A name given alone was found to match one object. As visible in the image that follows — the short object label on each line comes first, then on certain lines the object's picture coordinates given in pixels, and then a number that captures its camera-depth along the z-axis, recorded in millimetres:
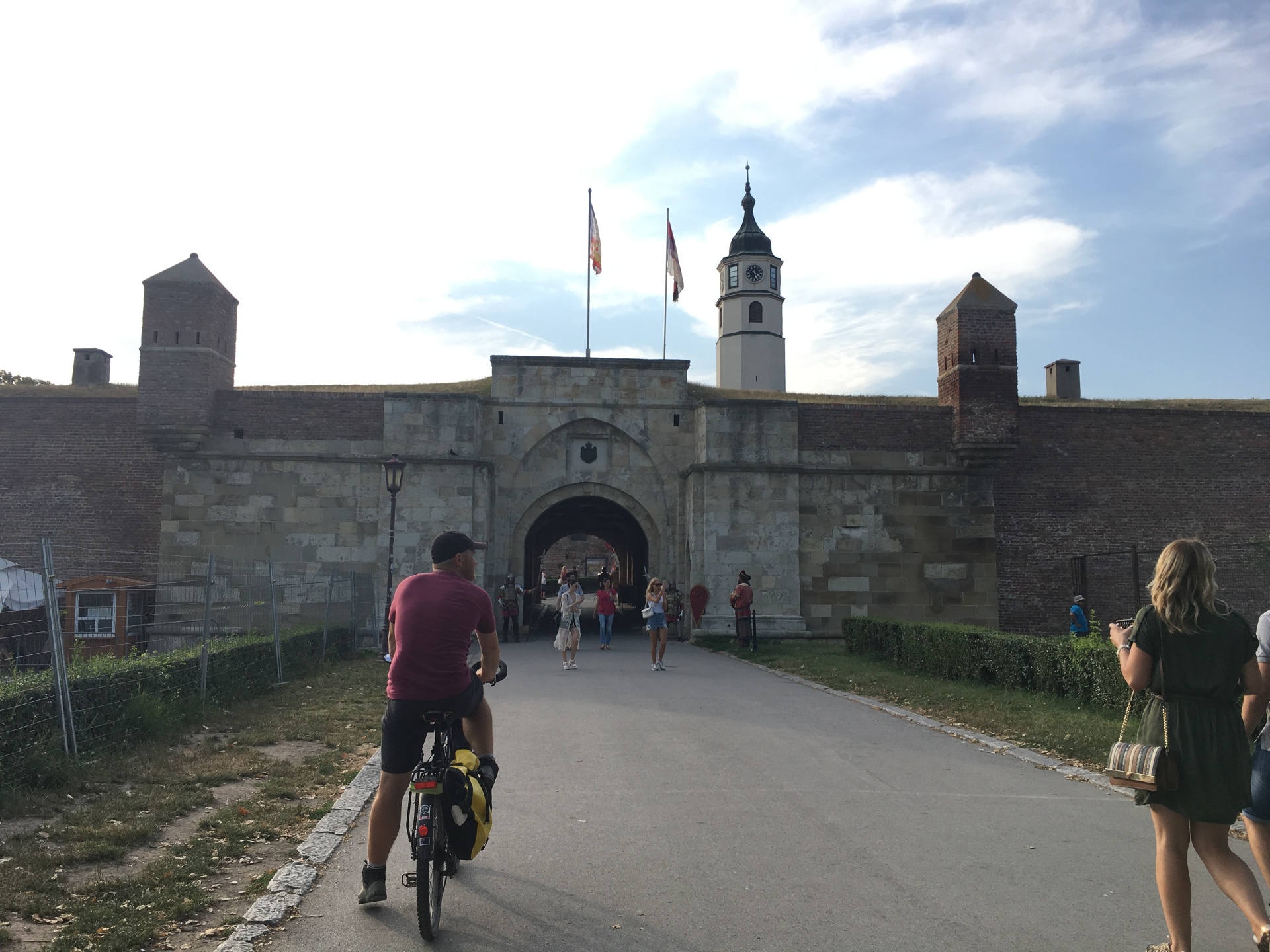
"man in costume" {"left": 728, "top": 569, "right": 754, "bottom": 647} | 19000
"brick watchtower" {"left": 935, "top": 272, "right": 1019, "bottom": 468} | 21359
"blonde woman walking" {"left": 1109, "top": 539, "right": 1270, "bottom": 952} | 3756
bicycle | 3971
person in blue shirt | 17891
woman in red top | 19469
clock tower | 58094
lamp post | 18125
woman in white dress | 15445
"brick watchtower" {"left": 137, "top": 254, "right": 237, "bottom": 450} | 20656
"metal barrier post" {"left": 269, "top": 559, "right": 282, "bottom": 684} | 12641
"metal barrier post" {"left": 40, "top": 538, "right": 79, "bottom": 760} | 7160
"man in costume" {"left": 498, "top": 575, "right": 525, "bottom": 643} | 21047
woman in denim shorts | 15078
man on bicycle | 4461
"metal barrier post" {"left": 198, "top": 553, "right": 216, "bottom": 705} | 9844
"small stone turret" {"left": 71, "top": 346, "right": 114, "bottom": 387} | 26078
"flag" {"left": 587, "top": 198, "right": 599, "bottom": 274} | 29531
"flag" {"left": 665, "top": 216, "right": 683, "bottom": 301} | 33969
